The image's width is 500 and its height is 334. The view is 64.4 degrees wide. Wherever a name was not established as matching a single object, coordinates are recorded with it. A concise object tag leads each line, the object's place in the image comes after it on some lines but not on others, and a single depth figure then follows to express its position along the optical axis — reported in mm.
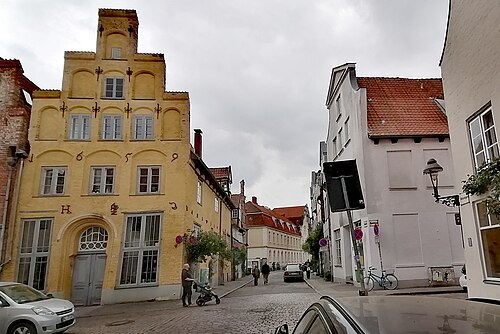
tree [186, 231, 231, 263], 19984
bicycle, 17953
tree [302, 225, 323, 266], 34312
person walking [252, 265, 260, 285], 30281
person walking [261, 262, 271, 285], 32469
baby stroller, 16552
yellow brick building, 18938
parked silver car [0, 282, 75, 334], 9789
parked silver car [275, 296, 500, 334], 2010
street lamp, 11094
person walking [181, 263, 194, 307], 16266
